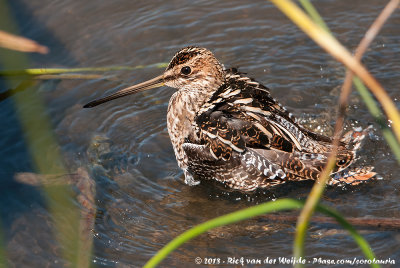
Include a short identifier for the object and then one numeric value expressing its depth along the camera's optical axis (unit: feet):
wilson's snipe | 35.53
